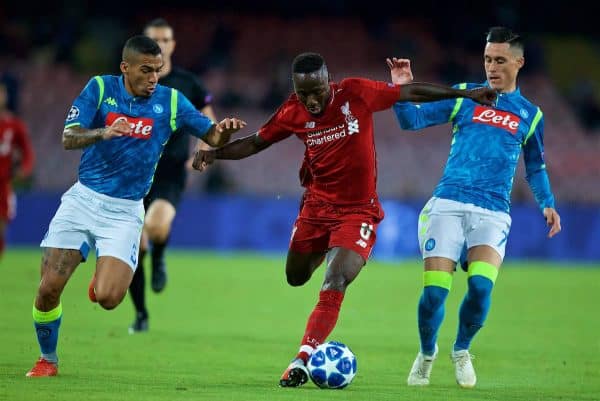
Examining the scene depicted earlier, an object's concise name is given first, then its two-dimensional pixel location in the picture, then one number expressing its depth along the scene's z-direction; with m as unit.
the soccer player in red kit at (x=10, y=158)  36.69
